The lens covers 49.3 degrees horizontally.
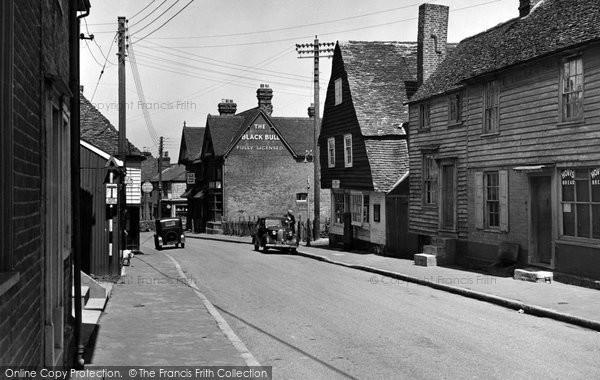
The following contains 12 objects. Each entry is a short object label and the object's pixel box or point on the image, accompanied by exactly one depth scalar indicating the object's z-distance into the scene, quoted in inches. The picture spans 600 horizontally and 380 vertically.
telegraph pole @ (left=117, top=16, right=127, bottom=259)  795.5
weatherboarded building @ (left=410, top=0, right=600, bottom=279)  631.8
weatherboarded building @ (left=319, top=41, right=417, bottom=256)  1125.4
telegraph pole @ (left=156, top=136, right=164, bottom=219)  1964.8
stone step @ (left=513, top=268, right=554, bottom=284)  650.2
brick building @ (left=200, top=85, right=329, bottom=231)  2186.3
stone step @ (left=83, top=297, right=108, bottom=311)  494.9
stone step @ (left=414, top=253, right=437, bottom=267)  862.3
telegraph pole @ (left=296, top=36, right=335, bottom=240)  1323.8
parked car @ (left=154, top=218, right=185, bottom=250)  1409.9
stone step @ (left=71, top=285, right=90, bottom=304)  485.4
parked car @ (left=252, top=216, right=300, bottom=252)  1210.6
